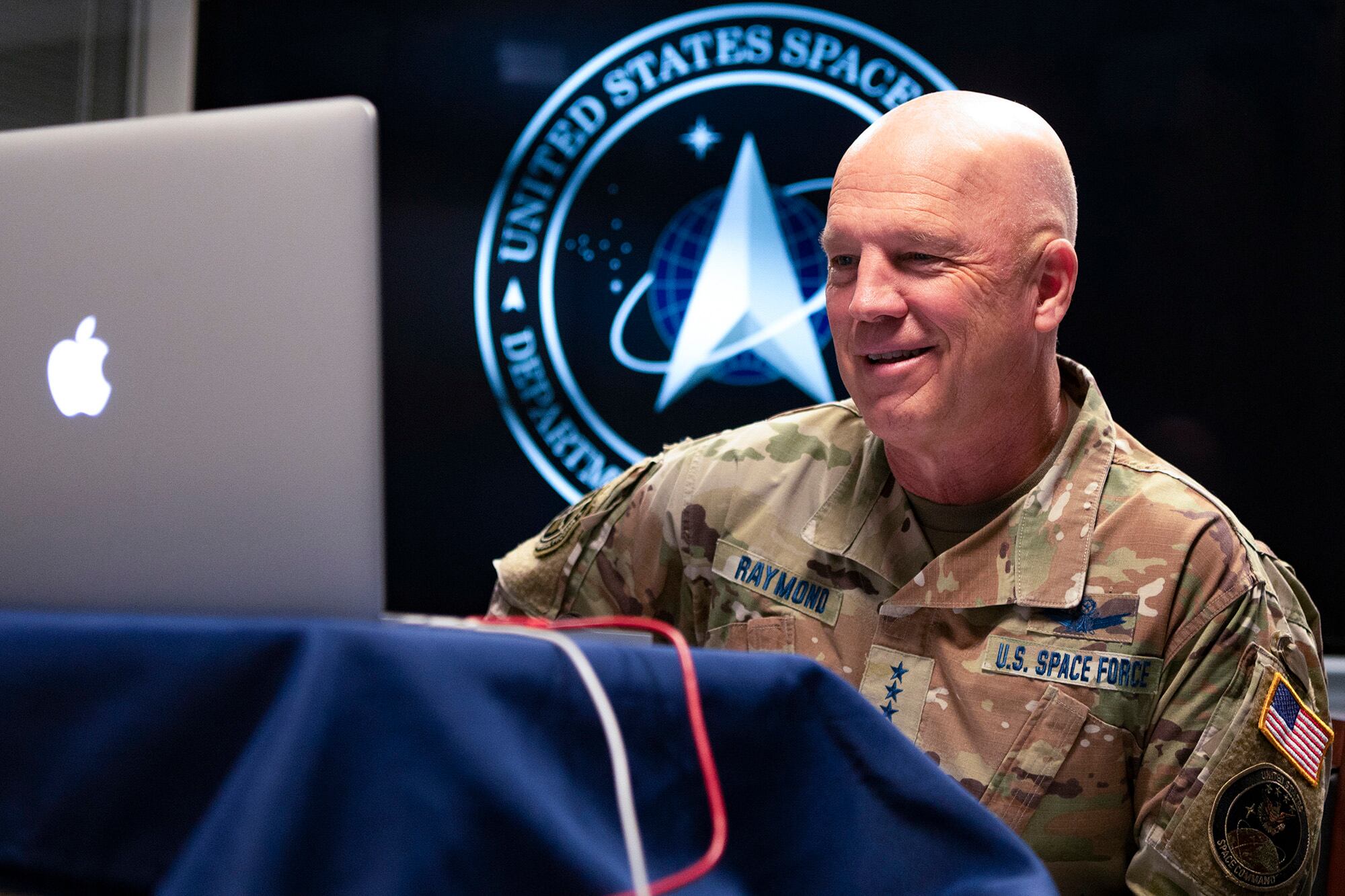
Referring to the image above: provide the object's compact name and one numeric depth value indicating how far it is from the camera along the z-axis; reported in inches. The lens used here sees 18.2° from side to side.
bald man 127.3
